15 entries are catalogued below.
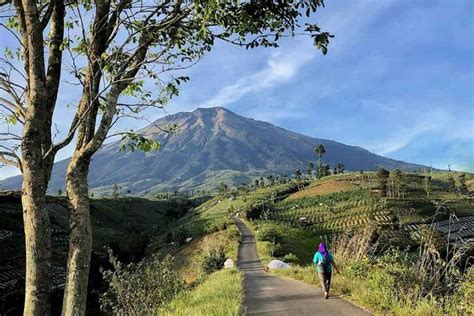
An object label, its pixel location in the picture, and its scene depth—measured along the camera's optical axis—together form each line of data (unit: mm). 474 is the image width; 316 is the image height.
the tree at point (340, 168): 181800
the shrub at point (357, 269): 15242
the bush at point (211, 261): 38512
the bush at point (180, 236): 84150
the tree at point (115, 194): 170375
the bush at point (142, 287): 11938
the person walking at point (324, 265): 13934
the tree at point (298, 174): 164250
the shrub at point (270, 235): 70544
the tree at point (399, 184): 126125
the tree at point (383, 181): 129250
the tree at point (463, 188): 126838
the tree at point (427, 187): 127488
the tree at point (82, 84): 6246
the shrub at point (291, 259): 46975
